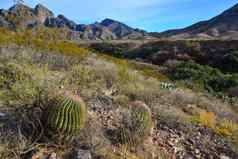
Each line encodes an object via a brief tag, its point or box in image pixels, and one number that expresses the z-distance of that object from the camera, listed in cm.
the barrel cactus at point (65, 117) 206
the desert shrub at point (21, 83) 229
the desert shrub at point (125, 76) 394
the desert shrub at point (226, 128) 293
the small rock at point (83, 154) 198
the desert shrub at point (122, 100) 294
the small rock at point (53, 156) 195
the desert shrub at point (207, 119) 301
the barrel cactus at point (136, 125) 233
